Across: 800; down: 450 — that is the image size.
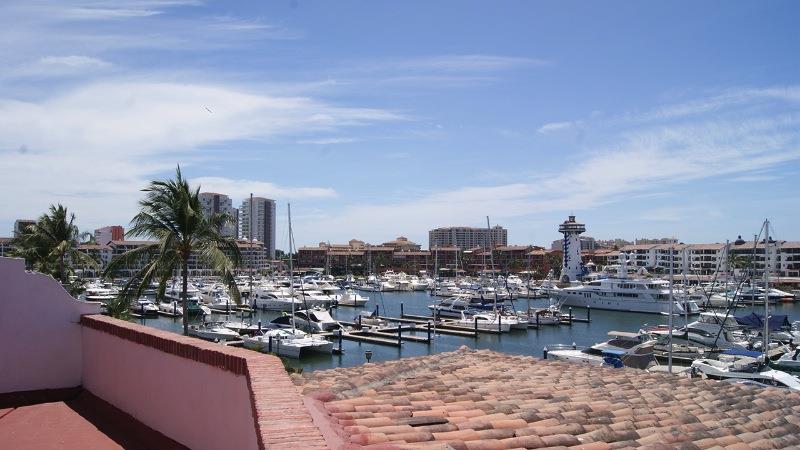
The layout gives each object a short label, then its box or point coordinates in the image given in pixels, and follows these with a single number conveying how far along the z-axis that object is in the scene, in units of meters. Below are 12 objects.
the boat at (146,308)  62.16
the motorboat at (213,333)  44.22
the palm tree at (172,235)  19.86
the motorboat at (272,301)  69.44
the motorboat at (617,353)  33.50
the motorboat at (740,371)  26.97
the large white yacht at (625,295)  70.94
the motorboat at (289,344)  39.84
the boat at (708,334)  43.75
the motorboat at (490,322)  52.38
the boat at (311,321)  48.02
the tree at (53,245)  30.61
